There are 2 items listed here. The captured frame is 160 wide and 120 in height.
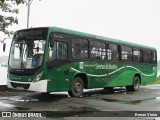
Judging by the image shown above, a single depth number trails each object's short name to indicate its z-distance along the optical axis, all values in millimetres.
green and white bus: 12461
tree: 16297
